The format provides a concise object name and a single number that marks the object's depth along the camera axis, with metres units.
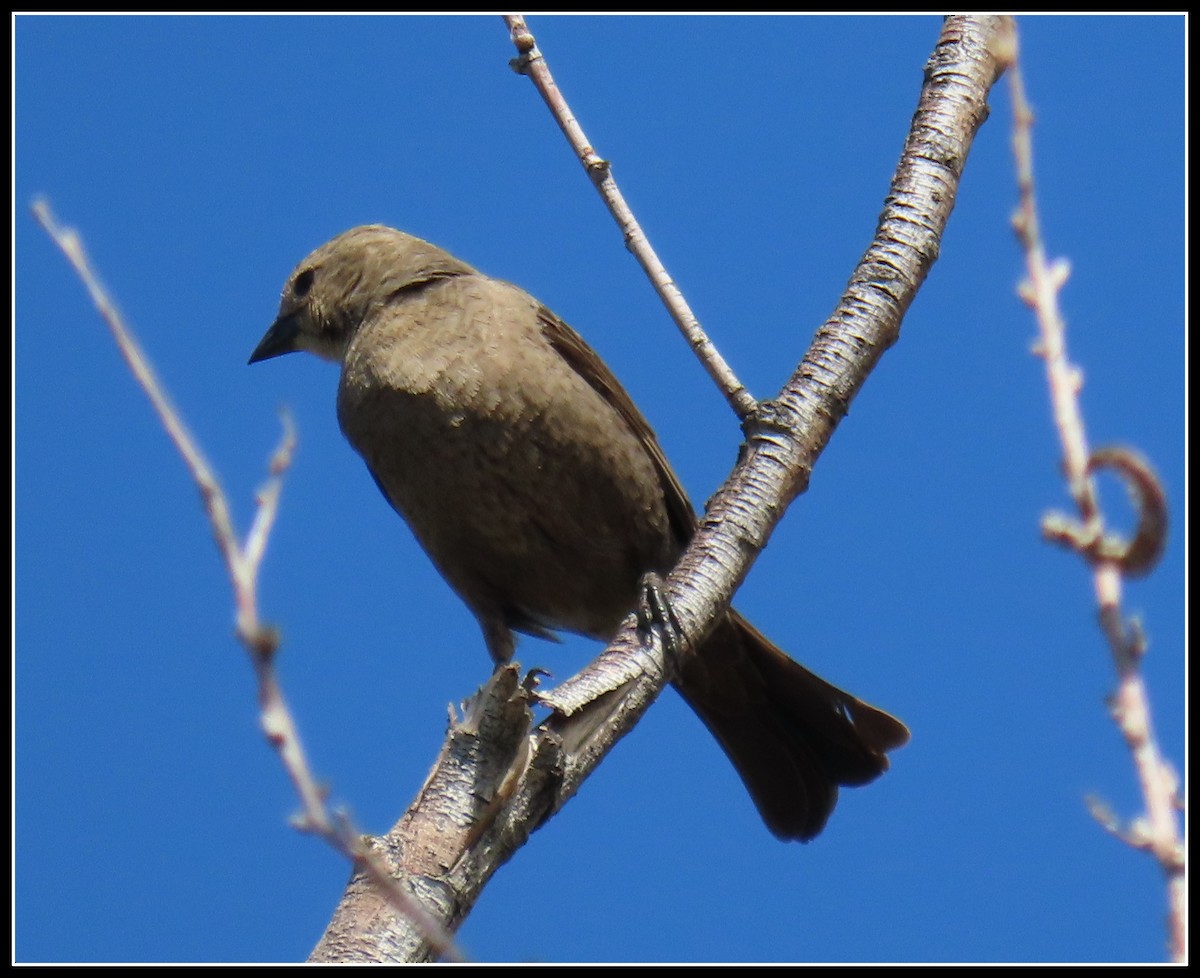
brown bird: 9.45
